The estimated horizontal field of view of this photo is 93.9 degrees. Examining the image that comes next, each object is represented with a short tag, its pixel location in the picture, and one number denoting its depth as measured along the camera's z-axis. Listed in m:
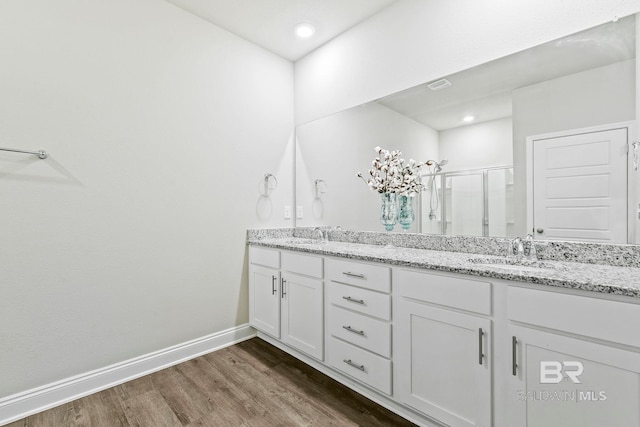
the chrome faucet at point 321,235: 2.56
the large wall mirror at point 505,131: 1.37
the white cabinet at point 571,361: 0.93
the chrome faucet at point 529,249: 1.49
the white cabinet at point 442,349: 1.21
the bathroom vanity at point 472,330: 0.97
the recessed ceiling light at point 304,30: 2.38
